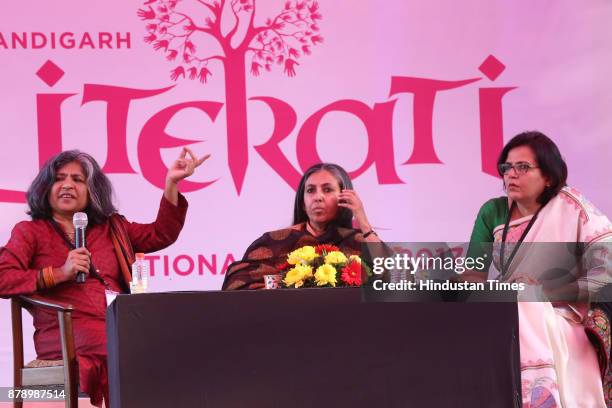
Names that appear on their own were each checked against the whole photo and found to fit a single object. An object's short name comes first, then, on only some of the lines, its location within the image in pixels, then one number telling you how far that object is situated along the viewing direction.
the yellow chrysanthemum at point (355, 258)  7.66
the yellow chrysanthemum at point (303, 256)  7.67
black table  6.37
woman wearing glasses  7.03
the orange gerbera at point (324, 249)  7.89
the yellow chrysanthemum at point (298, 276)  7.50
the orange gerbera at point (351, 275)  7.34
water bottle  7.20
